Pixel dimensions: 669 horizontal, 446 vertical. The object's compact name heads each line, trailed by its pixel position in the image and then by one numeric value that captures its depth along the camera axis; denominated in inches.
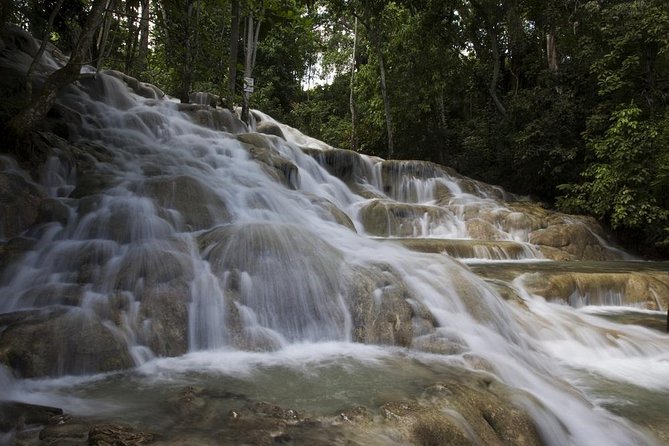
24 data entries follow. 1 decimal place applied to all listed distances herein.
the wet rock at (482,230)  487.2
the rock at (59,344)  150.0
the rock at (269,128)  647.8
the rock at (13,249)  203.9
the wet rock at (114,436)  98.4
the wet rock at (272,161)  422.3
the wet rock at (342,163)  599.5
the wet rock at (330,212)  361.1
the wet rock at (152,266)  197.9
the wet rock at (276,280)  200.4
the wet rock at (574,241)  453.7
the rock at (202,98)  666.2
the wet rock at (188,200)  274.5
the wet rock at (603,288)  302.0
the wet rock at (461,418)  119.2
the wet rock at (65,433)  100.0
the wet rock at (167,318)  177.0
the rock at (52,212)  245.6
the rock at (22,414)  107.3
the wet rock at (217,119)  512.7
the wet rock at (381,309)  201.5
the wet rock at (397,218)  482.3
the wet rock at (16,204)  230.5
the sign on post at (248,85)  496.6
